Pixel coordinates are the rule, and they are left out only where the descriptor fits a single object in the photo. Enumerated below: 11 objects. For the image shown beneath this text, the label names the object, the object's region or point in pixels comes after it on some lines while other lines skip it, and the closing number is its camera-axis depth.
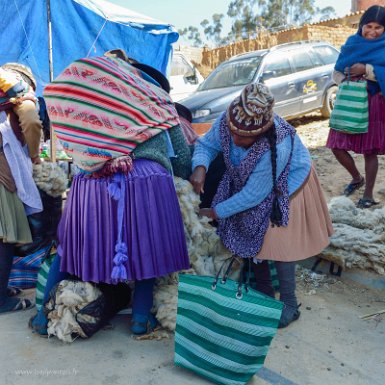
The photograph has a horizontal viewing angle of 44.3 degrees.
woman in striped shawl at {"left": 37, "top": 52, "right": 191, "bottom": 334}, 2.44
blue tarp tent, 6.81
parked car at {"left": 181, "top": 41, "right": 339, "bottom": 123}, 8.16
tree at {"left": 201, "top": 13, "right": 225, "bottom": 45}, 55.31
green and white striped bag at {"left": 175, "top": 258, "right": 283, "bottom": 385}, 2.13
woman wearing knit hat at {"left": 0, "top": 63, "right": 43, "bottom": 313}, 2.94
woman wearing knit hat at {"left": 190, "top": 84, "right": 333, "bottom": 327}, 2.49
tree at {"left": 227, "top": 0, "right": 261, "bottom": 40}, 43.50
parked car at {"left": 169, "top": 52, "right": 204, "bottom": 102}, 10.45
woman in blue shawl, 3.99
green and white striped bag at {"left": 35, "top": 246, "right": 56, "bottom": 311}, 2.92
